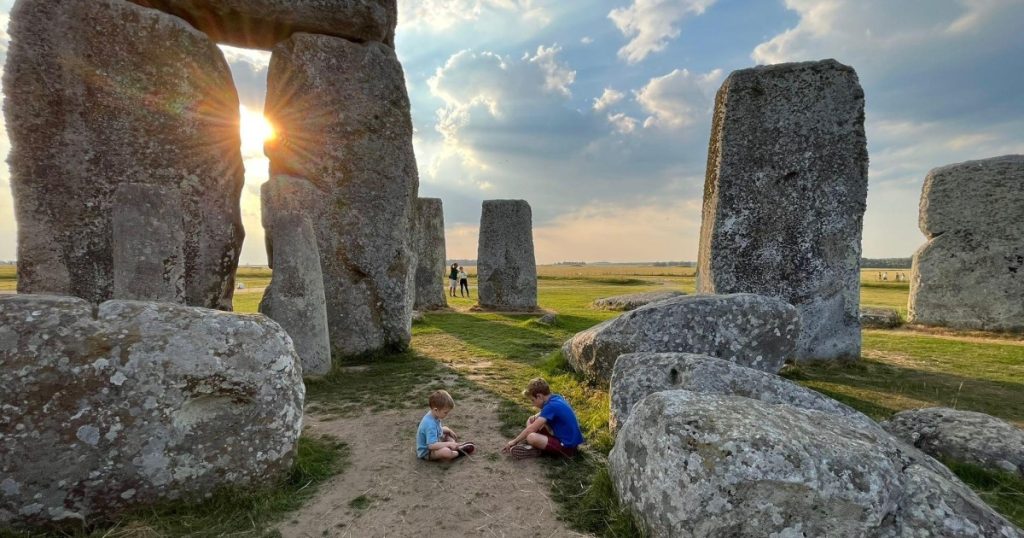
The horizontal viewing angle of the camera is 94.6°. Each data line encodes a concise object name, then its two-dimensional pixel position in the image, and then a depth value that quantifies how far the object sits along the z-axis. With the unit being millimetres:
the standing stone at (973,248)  10422
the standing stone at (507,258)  15961
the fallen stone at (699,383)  4016
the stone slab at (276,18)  7449
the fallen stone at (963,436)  3658
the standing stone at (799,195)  7613
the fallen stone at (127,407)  2770
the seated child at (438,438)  4113
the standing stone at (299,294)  6527
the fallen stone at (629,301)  15008
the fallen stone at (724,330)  5586
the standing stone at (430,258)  16094
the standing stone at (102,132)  6305
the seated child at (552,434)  4168
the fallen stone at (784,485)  2439
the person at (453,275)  23548
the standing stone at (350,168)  8070
